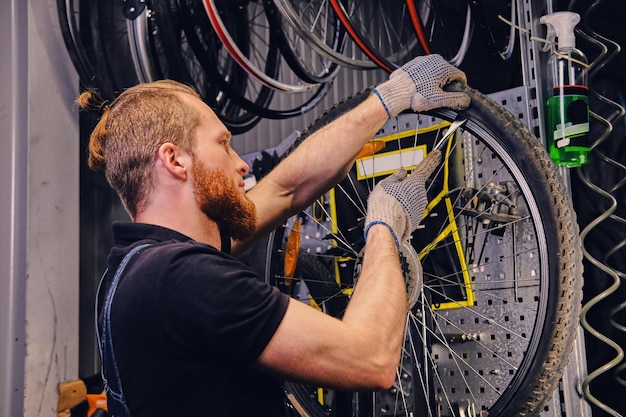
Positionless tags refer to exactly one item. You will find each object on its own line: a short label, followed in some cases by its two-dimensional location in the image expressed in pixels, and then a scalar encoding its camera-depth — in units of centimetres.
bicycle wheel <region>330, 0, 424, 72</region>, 245
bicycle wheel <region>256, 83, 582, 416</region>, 143
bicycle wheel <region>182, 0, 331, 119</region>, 234
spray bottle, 161
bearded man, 114
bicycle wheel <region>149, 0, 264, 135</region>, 237
